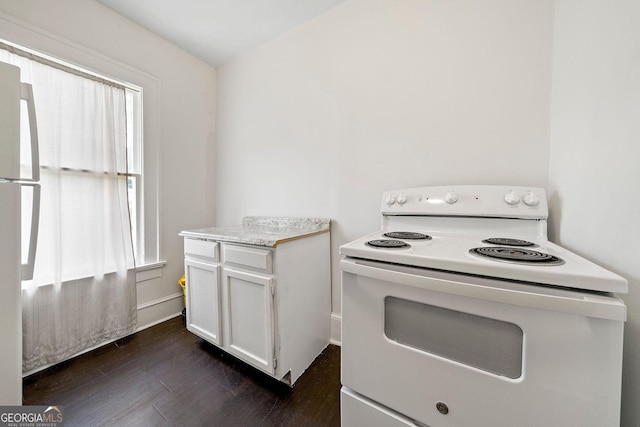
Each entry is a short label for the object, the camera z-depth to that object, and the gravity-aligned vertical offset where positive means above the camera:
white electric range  0.50 -0.35
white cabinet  1.21 -0.58
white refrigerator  0.79 -0.13
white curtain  1.38 -0.13
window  1.83 +0.18
